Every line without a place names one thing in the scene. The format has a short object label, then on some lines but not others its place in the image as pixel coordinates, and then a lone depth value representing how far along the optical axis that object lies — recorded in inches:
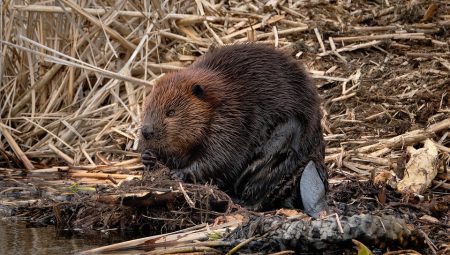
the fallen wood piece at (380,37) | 592.4
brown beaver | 404.5
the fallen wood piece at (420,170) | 425.7
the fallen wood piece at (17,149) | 536.5
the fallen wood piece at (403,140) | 483.2
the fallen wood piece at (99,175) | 483.4
